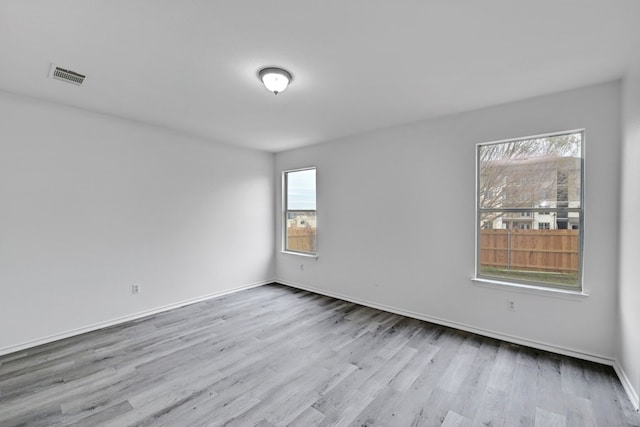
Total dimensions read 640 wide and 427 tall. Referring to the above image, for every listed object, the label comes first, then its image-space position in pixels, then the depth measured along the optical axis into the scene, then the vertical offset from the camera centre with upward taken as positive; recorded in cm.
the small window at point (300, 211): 502 +4
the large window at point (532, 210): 275 +7
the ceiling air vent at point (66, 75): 236 +119
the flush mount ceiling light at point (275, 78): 233 +116
